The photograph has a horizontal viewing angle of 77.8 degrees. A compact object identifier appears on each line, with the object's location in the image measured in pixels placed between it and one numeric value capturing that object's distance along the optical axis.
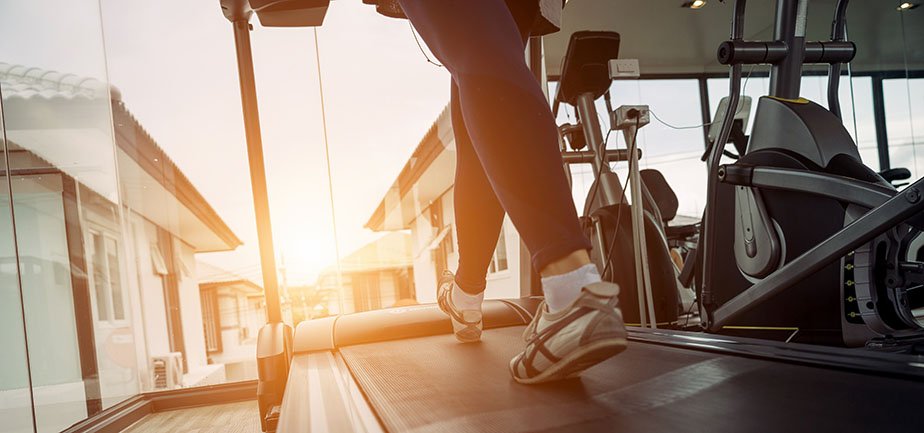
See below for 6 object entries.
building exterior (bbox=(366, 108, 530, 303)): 3.77
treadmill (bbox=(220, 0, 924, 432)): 0.62
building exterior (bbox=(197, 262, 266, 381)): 3.18
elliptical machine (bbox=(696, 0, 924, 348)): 1.40
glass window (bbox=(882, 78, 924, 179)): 5.76
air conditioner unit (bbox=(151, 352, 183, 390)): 2.79
